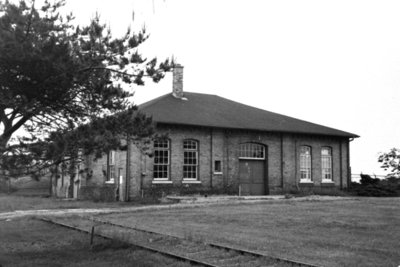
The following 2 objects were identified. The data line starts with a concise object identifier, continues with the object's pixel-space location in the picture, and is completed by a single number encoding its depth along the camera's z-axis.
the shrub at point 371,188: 28.88
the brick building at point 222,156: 25.84
